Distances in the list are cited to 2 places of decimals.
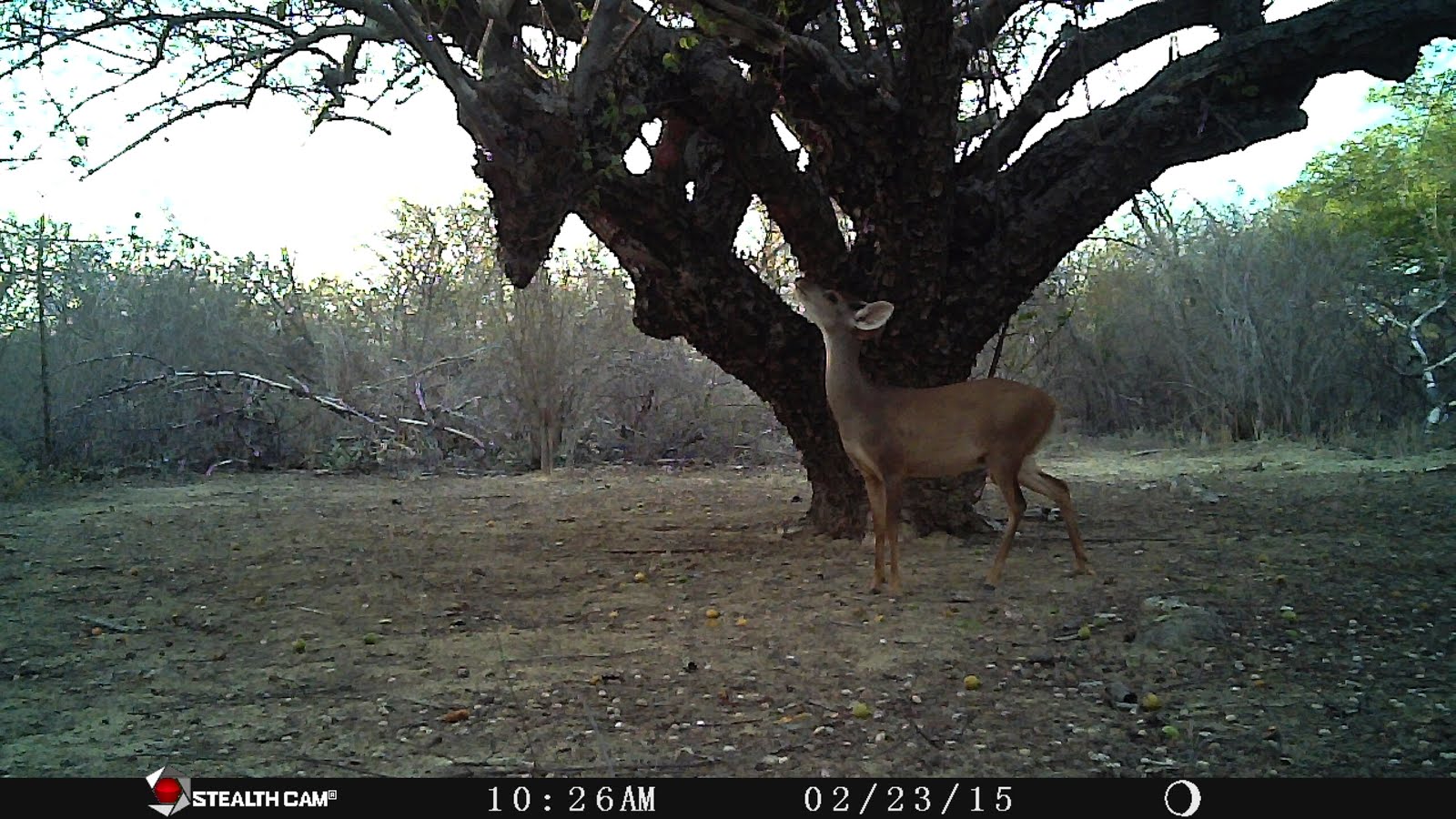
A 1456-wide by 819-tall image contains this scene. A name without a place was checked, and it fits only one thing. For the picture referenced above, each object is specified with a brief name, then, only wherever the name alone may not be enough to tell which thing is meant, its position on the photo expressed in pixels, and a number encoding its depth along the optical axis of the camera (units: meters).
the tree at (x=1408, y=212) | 12.42
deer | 5.43
